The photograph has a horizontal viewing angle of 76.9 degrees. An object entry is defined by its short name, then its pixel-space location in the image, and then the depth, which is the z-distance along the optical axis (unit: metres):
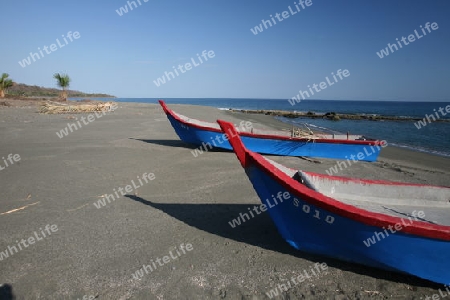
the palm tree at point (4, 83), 35.36
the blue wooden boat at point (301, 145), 10.01
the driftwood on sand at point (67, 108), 22.94
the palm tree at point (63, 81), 43.44
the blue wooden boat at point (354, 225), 2.86
